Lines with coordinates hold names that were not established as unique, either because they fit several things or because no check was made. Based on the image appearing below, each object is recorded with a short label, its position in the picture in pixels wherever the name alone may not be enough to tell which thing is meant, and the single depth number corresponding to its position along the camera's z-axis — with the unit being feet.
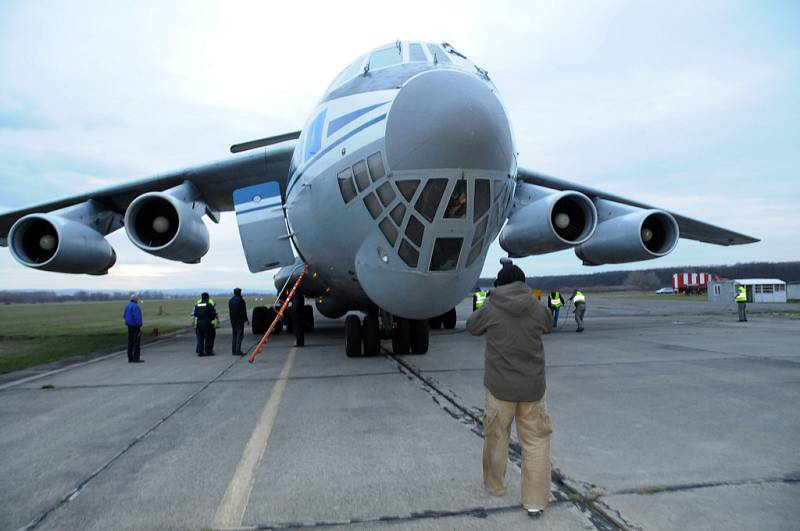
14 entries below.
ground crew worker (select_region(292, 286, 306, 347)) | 35.58
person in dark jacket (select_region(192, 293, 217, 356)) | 33.22
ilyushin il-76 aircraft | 16.58
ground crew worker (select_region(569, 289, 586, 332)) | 42.88
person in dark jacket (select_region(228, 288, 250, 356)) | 33.06
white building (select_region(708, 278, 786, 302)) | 103.19
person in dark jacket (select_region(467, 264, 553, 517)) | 9.76
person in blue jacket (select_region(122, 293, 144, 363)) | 30.09
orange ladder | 28.50
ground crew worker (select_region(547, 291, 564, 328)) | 45.32
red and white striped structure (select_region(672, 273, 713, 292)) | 189.88
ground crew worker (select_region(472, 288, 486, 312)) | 46.52
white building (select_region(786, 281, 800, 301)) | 120.90
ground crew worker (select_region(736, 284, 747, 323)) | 48.25
